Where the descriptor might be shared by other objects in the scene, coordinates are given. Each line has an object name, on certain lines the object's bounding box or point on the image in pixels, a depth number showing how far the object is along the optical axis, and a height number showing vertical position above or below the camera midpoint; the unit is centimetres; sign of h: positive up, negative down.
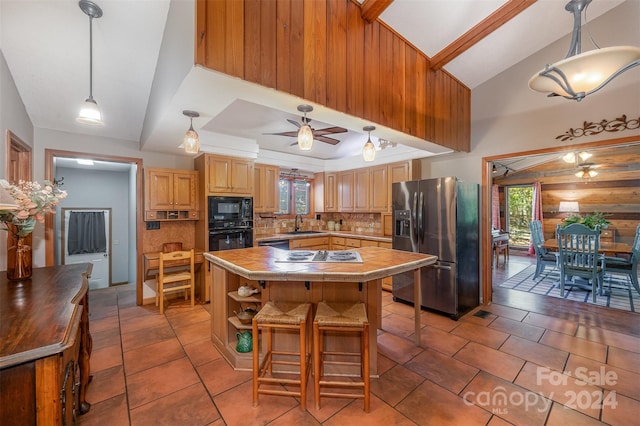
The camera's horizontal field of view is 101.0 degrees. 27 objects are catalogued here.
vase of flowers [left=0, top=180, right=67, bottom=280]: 179 -2
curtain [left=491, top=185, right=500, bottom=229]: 796 +12
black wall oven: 379 -13
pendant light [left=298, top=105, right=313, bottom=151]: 215 +65
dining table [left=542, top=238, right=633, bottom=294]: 396 -58
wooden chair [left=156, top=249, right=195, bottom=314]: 346 -84
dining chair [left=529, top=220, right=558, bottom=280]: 478 -85
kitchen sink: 539 -40
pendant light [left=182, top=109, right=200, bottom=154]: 232 +66
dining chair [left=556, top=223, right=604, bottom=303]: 383 -63
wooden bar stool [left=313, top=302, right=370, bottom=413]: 177 -79
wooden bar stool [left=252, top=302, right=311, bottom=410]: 180 -102
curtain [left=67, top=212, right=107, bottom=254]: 538 -37
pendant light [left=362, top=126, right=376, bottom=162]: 277 +66
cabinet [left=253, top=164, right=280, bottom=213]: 468 +46
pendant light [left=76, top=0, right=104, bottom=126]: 198 +88
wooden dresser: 95 -50
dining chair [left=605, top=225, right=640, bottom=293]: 392 -82
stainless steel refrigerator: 328 -33
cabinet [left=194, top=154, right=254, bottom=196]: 378 +59
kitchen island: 189 -60
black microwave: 379 +9
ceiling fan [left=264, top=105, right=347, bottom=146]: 337 +106
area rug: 378 -130
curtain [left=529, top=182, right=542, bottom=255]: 735 +29
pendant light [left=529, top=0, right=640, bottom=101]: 163 +95
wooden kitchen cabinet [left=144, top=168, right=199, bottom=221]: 362 +29
